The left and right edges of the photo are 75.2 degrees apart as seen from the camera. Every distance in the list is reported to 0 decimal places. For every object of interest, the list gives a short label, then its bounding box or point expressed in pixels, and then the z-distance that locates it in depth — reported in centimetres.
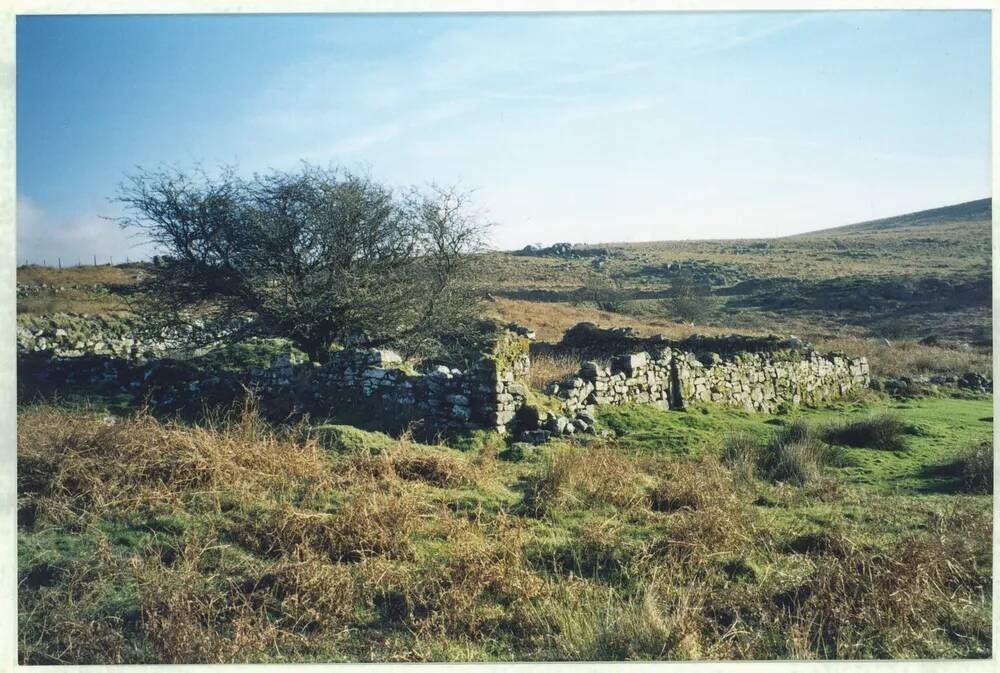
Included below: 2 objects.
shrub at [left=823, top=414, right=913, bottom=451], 1028
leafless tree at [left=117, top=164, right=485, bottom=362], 1480
